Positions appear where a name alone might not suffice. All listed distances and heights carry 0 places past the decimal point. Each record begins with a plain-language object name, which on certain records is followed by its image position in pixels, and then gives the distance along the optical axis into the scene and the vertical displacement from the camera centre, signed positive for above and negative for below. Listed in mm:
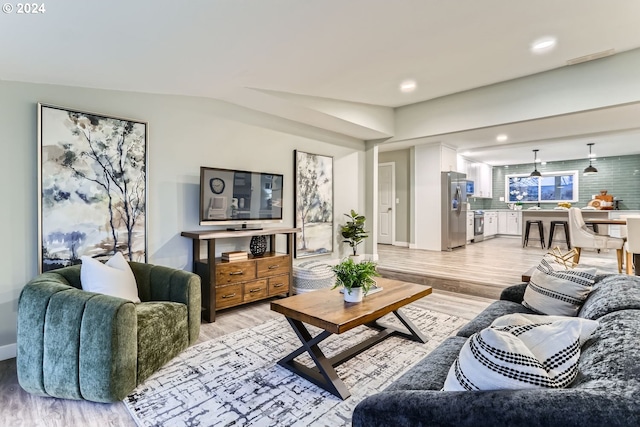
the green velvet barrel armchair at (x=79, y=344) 1854 -789
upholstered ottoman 4180 -877
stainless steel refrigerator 6863 -20
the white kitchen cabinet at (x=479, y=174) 8638 +1055
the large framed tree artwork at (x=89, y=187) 2652 +221
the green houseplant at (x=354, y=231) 5316 -338
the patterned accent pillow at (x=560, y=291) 2010 -521
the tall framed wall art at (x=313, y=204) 4746 +103
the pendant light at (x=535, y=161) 8359 +1418
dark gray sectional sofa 733 -474
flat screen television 3471 +167
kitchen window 9500 +684
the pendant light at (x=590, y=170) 7918 +972
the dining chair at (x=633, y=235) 3859 -309
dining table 4719 -184
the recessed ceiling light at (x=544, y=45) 3054 +1614
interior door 7801 +181
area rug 1782 -1122
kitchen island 6916 -165
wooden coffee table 1998 -683
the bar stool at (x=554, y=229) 7176 -440
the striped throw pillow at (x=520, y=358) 896 -440
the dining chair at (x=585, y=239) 4742 -452
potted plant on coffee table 2314 -490
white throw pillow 2324 -507
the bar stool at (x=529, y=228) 7438 -475
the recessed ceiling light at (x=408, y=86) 4000 +1600
